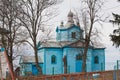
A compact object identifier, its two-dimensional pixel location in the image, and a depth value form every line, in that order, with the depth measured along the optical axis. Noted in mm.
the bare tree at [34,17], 39500
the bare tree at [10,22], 35531
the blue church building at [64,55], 69188
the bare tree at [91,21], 45250
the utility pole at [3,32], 34600
